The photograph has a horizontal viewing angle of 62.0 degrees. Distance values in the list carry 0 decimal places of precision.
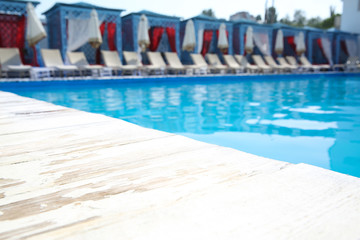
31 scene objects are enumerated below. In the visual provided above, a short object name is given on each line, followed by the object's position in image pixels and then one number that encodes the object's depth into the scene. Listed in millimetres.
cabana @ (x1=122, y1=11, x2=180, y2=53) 12016
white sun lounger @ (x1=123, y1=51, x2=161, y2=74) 11117
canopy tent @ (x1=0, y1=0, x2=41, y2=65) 9648
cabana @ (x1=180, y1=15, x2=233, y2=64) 13320
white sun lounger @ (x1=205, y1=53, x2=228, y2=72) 12514
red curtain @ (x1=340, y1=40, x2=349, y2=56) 19294
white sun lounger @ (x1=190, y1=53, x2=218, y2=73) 12148
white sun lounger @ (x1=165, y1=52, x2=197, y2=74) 11597
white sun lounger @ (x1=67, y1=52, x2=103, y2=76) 9798
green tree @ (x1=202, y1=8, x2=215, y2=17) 43812
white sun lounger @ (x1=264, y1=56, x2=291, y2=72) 14543
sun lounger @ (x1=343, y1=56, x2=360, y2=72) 17141
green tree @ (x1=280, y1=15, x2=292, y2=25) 42581
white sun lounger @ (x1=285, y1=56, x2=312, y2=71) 15866
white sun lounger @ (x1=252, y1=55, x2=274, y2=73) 14268
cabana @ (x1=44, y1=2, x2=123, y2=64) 10195
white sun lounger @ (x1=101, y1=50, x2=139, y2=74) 10469
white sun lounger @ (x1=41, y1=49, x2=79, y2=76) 9430
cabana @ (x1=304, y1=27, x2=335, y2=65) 17516
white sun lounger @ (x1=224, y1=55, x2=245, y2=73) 12723
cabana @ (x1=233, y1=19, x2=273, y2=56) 14539
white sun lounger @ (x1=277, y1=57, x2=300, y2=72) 15484
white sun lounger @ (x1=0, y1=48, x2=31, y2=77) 8750
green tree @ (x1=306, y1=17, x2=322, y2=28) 48841
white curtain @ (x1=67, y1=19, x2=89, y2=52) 10391
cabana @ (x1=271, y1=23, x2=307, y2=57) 16097
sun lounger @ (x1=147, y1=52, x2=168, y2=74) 11445
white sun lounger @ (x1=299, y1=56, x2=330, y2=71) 15680
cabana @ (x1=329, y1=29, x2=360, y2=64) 18656
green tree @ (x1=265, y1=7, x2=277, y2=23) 30969
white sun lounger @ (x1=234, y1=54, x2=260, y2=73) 13776
